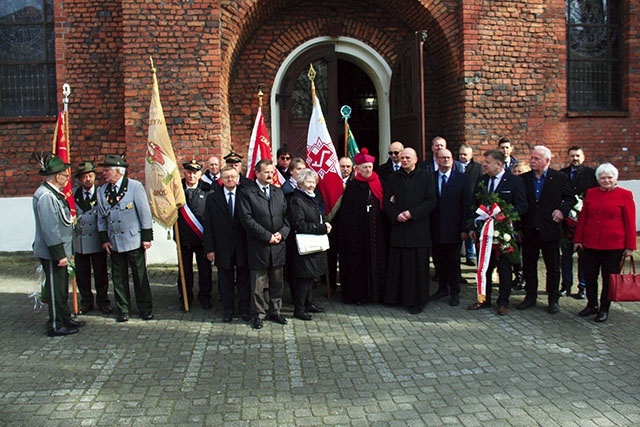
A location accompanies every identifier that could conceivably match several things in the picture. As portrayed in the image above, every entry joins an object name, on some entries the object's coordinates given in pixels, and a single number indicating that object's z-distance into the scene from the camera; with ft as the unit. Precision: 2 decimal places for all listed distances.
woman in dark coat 21.02
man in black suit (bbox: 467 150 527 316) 21.66
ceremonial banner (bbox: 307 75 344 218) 24.61
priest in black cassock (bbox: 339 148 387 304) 23.08
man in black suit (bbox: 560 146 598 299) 23.89
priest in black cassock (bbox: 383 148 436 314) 22.00
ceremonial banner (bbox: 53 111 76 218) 22.66
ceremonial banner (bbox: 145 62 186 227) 22.48
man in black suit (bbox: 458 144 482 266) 26.32
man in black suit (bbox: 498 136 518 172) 27.29
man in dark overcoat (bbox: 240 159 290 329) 20.34
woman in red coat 20.15
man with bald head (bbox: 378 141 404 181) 24.35
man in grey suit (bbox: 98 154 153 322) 21.15
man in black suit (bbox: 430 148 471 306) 23.34
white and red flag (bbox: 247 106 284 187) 25.41
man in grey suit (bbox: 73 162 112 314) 22.12
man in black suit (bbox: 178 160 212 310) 23.26
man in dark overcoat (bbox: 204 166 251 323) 21.33
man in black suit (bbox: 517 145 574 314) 21.81
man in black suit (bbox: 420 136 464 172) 24.86
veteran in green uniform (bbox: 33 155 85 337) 19.13
